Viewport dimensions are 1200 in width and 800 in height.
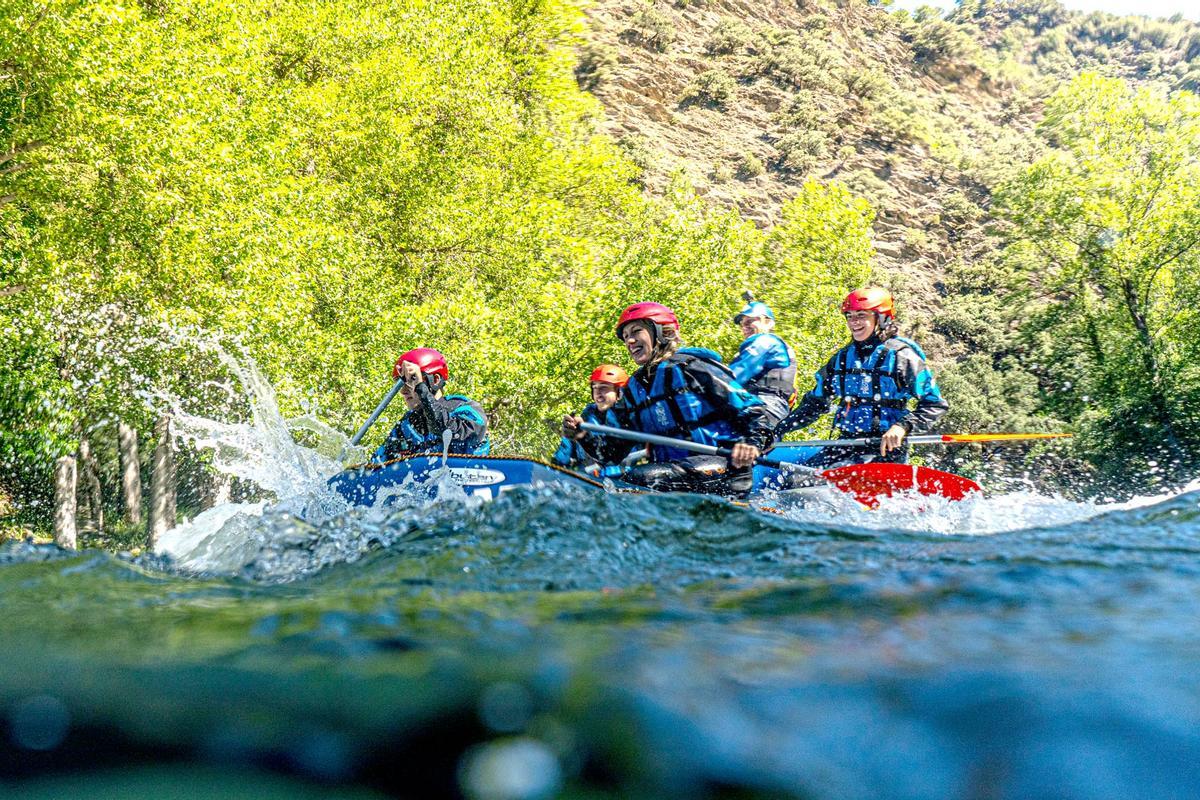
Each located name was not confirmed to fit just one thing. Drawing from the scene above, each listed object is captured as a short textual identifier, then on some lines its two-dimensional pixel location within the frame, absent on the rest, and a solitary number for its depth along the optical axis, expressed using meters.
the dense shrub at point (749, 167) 53.06
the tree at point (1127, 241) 23.03
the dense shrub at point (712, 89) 58.53
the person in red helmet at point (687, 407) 6.64
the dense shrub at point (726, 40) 64.56
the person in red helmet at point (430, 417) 7.87
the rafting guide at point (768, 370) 8.40
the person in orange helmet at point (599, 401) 8.55
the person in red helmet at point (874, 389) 8.01
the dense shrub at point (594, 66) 53.47
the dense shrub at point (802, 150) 54.38
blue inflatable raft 6.10
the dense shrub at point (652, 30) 60.88
